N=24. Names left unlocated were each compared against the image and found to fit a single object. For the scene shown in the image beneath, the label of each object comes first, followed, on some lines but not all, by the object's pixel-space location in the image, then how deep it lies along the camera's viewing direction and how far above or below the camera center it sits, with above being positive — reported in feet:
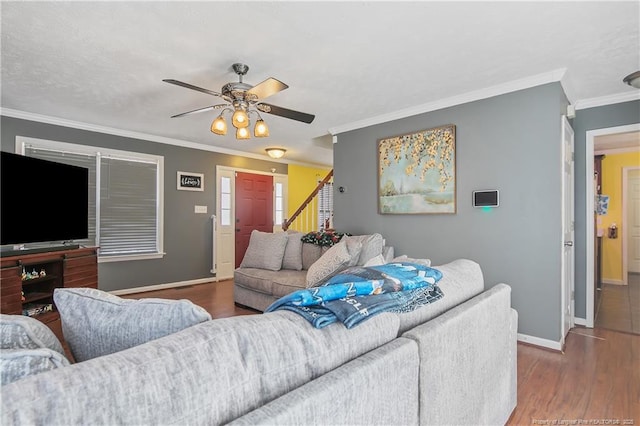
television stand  9.66 -2.16
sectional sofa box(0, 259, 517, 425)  1.83 -1.23
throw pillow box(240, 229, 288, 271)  13.34 -1.53
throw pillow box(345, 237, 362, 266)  10.43 -1.13
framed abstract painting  11.82 +1.68
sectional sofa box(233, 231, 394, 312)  11.25 -1.92
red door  20.62 +0.56
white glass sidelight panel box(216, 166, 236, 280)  19.57 -0.56
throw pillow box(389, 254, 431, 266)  6.04 -0.87
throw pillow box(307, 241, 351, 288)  9.80 -1.51
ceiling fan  8.59 +3.28
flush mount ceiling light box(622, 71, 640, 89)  8.71 +3.75
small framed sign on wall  18.02 +1.88
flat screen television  10.29 +0.45
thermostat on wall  10.63 +0.59
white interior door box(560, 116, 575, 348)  9.72 -0.50
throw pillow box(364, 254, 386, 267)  6.29 -0.90
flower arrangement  12.92 -0.92
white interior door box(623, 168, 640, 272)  19.47 -0.22
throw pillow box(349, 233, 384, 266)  11.07 -1.09
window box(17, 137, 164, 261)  14.47 +0.92
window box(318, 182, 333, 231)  23.78 +0.75
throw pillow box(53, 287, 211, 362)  2.85 -0.94
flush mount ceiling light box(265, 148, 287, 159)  18.59 +3.65
